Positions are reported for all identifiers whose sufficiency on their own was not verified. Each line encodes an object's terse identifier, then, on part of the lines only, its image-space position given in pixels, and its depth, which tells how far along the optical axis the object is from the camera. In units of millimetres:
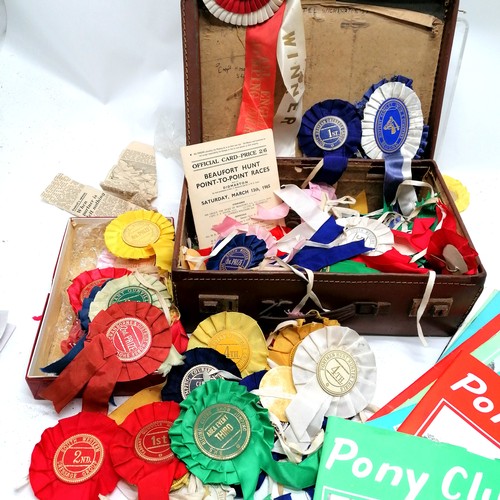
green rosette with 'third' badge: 974
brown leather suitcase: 1117
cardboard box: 1090
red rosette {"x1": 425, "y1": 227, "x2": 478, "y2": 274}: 1132
